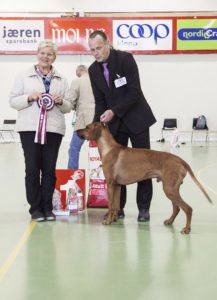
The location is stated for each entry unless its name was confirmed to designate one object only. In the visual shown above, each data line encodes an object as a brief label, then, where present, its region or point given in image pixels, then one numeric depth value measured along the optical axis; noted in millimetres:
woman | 4062
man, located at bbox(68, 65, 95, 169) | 5407
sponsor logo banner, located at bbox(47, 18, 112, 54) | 13281
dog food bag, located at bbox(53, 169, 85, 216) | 4496
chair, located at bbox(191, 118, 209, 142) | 13072
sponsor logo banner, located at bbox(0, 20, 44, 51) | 13281
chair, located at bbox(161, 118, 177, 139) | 13267
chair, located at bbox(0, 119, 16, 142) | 13445
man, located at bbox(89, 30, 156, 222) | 4004
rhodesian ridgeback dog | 3803
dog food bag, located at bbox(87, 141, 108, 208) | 4770
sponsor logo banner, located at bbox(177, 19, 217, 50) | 13281
